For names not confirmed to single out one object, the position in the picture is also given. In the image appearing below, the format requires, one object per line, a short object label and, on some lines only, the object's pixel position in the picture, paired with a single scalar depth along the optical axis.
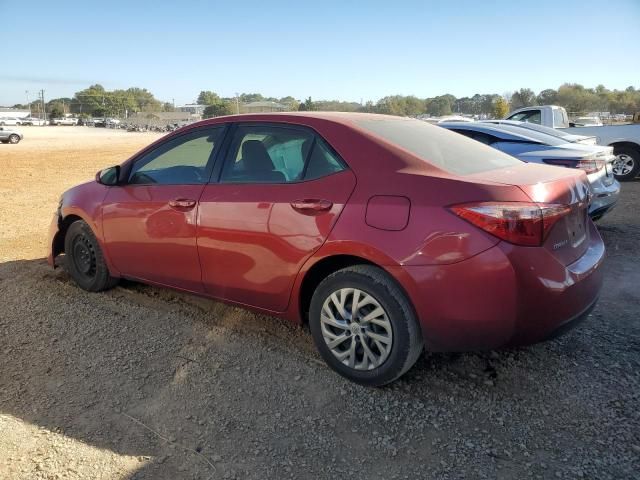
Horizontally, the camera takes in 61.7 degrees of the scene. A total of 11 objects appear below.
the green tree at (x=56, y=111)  117.50
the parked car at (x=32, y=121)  97.12
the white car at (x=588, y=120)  30.42
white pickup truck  11.57
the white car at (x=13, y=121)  84.32
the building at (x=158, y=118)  100.01
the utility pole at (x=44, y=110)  119.69
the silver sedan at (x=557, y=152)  6.14
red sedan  2.72
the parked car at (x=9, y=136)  34.99
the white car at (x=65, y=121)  107.99
